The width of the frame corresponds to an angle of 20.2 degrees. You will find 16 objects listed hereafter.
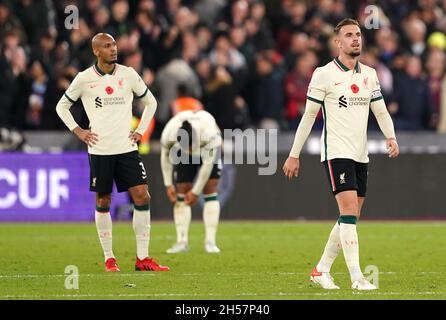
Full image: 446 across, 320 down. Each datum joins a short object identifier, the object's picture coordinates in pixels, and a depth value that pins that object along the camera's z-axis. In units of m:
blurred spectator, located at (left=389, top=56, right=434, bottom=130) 24.78
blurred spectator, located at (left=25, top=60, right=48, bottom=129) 22.86
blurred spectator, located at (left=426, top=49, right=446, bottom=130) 24.93
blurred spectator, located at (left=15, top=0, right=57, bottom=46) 23.66
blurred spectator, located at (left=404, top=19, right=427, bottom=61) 26.12
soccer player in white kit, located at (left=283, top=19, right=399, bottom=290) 11.98
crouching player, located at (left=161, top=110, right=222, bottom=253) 17.16
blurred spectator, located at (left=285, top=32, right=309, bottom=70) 25.35
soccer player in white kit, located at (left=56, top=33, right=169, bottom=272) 14.24
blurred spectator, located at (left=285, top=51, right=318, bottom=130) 24.36
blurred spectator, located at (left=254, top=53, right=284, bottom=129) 24.19
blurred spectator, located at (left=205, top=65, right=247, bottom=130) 23.48
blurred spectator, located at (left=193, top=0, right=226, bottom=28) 26.12
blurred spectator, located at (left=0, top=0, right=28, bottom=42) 22.95
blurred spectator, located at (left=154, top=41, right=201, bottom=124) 23.19
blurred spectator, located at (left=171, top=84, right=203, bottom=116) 18.73
